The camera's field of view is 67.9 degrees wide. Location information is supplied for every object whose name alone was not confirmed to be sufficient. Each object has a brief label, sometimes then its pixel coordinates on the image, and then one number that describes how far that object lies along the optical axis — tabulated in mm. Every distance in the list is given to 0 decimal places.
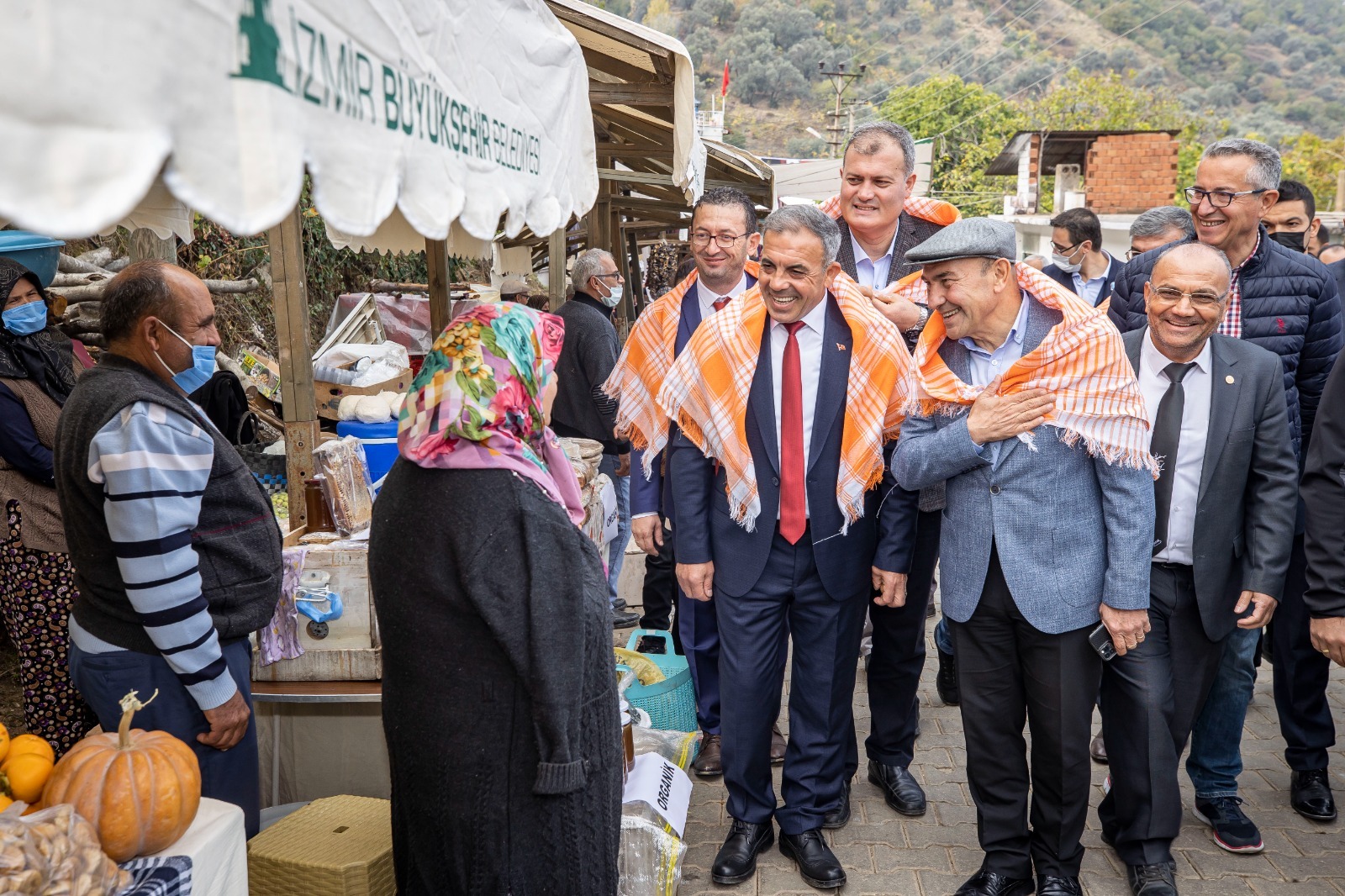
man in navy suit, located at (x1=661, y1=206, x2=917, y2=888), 3371
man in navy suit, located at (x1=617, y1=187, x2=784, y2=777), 4285
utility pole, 53156
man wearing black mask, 5105
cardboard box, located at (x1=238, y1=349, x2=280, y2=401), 5297
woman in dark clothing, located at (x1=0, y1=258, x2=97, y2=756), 3600
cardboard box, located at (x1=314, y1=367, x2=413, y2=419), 5078
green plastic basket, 4340
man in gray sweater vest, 2512
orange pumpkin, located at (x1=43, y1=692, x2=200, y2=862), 2111
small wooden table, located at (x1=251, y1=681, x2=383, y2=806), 3420
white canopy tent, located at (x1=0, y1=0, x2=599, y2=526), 1014
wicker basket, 2961
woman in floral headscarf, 2299
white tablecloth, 2145
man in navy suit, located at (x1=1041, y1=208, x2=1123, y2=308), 7105
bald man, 3295
